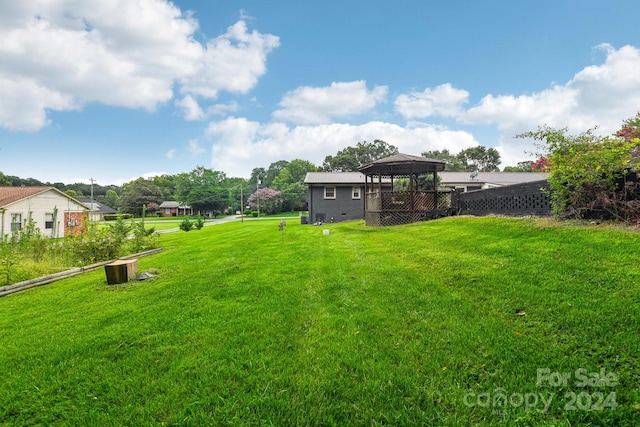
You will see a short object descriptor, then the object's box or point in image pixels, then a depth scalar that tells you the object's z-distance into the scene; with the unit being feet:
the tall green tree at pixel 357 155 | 178.09
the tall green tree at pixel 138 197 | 185.98
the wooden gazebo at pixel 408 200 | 43.70
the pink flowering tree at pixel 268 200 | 164.04
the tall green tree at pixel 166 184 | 234.17
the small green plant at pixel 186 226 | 69.27
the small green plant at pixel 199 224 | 76.00
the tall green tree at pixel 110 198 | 228.67
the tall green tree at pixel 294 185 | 168.66
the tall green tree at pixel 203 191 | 173.37
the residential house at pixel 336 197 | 70.79
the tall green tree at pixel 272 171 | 256.73
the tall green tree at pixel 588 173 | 18.60
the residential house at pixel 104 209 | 155.94
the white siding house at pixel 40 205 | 63.72
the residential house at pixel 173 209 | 212.43
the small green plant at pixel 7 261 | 19.03
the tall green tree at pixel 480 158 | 183.93
